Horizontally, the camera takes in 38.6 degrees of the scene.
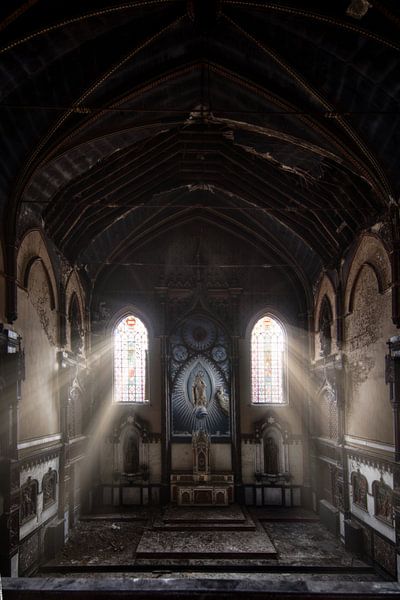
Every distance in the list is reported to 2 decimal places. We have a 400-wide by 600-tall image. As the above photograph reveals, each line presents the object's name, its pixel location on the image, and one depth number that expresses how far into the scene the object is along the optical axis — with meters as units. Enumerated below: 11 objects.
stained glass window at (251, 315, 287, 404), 20.97
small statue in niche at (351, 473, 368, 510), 14.36
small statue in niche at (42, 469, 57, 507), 14.46
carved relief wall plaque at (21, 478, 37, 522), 12.68
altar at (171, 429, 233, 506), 19.30
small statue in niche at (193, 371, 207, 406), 20.56
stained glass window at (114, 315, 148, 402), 20.83
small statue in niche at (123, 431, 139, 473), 20.20
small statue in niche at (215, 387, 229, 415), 20.81
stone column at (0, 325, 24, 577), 11.32
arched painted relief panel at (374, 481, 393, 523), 12.67
